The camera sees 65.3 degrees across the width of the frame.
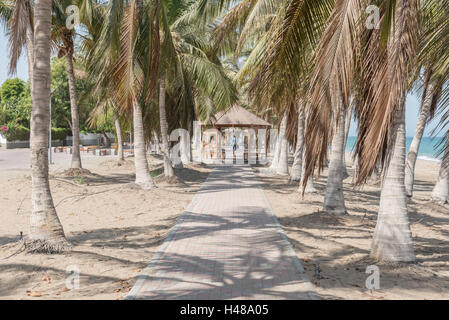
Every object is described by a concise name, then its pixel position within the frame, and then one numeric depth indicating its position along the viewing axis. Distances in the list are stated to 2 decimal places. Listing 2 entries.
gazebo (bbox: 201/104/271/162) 24.17
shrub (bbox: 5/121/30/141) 41.81
